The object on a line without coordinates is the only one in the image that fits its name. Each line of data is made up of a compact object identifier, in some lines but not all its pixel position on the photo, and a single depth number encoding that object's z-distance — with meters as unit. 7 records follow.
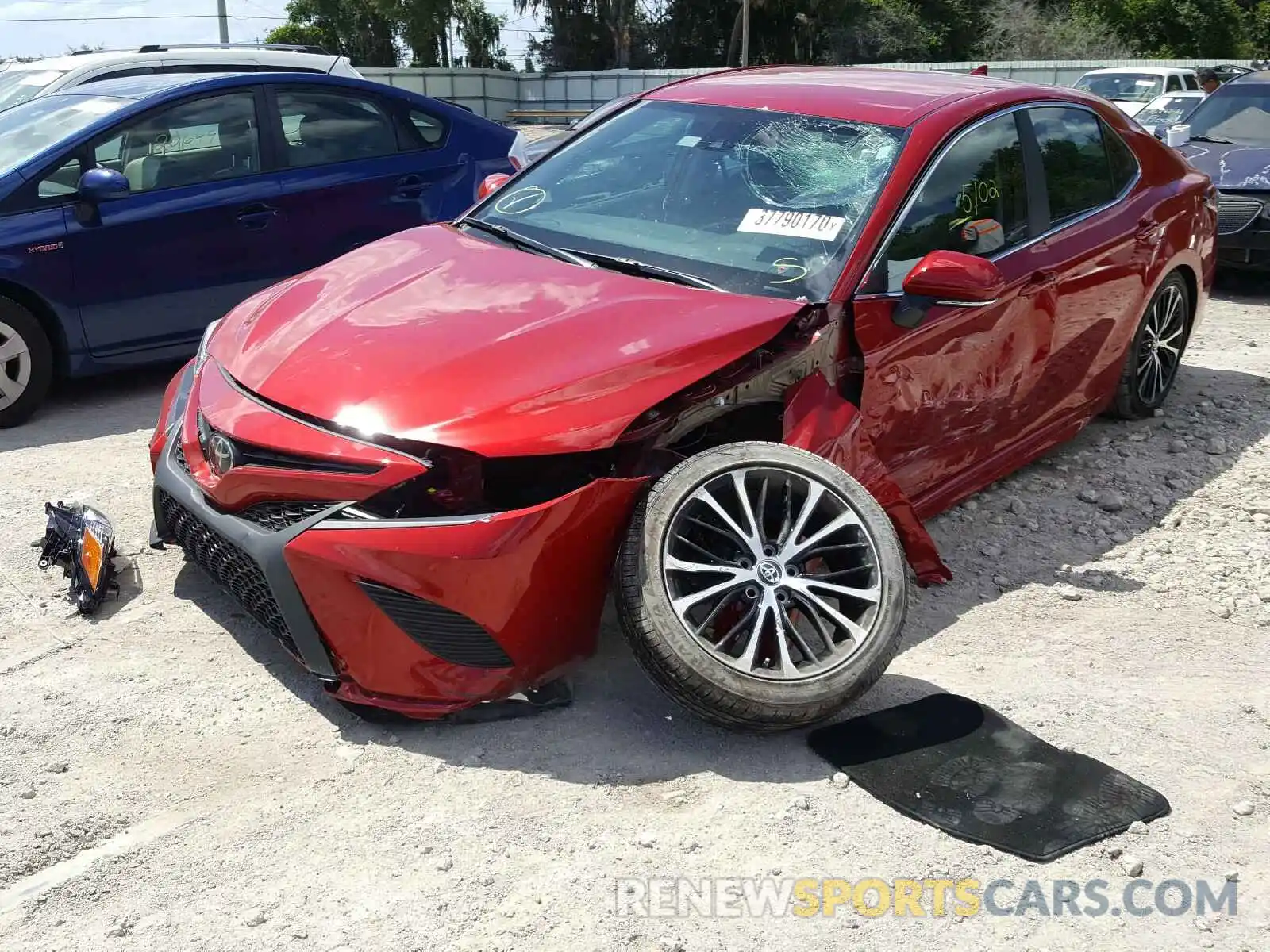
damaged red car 3.23
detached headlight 4.05
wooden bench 39.75
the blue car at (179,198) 6.05
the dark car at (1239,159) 9.31
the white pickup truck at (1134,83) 21.20
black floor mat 3.10
